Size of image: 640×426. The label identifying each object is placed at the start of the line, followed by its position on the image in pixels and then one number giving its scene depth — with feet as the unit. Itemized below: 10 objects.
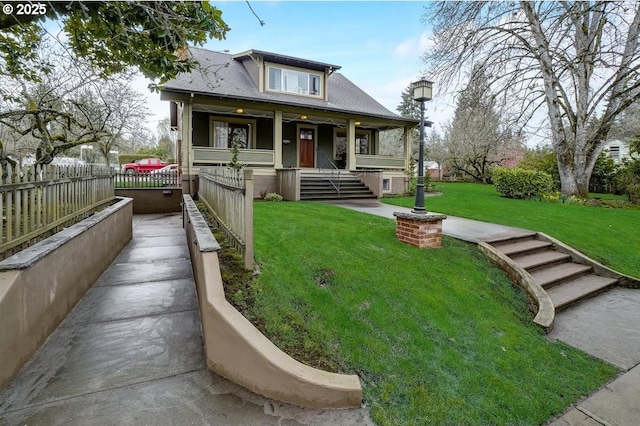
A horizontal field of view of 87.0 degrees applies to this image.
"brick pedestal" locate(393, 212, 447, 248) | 18.84
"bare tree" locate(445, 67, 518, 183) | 45.32
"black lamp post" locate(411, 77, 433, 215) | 19.34
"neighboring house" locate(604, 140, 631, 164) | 101.30
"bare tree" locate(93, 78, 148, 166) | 53.21
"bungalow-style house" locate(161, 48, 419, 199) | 42.55
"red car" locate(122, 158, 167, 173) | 82.06
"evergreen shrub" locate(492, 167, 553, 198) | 47.62
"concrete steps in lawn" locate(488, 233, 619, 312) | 17.88
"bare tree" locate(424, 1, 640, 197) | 40.09
